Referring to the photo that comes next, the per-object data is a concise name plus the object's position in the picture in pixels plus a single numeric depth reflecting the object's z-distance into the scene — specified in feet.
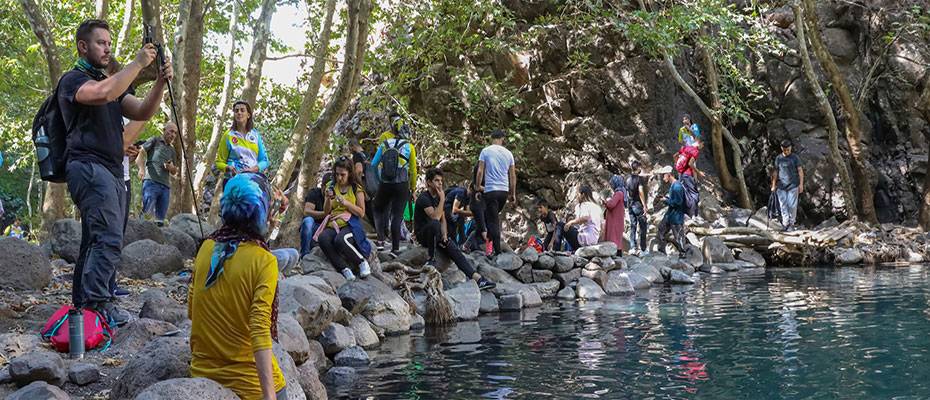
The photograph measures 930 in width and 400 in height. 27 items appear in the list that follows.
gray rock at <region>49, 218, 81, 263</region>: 30.25
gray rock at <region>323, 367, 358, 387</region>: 21.09
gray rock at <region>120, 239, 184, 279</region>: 28.23
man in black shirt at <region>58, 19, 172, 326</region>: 16.16
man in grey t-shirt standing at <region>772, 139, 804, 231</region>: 55.98
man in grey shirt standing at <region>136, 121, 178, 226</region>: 37.99
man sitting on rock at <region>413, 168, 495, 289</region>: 36.24
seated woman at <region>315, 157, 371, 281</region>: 31.58
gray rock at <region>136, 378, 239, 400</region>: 12.09
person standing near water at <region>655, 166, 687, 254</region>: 52.01
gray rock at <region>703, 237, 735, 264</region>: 54.65
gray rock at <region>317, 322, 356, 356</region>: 24.41
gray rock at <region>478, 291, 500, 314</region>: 35.42
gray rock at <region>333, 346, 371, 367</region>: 23.71
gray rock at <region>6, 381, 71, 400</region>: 13.53
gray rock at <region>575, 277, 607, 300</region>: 40.39
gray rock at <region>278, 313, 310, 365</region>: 18.64
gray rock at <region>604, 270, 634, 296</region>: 41.81
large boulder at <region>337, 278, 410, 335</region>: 28.66
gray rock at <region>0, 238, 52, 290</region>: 23.02
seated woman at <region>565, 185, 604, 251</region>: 49.11
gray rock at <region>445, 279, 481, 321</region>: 33.24
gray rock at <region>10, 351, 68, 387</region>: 14.46
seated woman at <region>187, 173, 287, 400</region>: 11.82
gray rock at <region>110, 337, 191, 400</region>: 14.30
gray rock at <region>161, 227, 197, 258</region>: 34.01
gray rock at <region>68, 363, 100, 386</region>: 15.28
